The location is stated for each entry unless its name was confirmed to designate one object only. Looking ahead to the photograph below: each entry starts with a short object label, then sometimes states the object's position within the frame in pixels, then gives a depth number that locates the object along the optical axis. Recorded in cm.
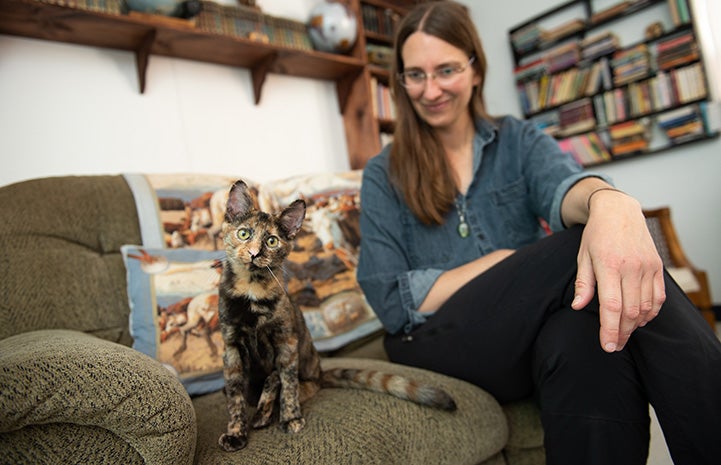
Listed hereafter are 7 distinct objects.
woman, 69
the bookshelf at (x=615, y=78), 290
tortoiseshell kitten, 63
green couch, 54
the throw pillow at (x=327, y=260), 143
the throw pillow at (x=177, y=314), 109
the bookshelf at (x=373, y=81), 272
